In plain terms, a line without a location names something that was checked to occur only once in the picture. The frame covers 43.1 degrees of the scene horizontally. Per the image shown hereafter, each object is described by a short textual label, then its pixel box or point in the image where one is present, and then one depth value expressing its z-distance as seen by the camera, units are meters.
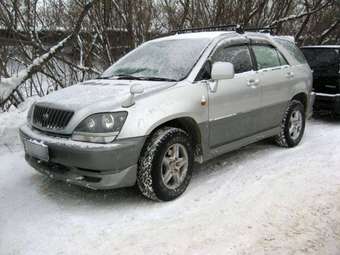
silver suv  3.99
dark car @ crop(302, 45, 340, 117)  7.77
